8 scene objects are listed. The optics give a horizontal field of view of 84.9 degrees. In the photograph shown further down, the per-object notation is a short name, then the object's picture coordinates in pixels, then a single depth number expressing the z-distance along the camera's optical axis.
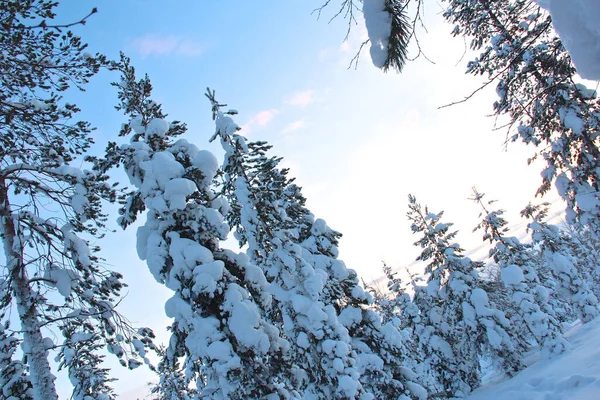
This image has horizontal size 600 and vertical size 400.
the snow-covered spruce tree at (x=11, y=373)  6.84
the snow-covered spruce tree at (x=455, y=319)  20.22
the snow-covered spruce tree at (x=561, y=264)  22.28
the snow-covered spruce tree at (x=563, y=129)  10.95
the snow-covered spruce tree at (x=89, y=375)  16.03
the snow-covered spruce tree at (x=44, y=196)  6.40
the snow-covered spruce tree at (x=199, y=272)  7.23
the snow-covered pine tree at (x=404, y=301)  23.05
